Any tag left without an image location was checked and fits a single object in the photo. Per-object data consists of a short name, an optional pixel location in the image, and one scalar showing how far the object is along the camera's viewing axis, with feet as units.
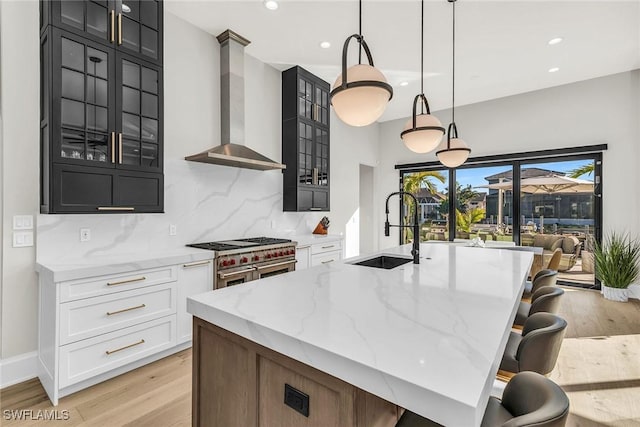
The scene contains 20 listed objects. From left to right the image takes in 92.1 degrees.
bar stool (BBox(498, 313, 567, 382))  4.33
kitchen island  2.43
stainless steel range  9.51
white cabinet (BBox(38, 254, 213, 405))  6.62
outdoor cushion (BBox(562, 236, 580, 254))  16.65
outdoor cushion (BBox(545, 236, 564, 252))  16.92
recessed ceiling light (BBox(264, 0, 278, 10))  9.44
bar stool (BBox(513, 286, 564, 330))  5.90
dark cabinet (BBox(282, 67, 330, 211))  13.91
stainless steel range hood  11.23
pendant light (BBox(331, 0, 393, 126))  4.76
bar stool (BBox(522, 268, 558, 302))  7.70
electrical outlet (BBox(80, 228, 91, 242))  8.27
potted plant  14.26
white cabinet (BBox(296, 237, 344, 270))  12.69
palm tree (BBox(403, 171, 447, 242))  20.92
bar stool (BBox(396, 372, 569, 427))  2.48
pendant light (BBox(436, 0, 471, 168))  9.55
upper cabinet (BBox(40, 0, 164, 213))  7.04
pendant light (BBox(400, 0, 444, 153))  7.57
